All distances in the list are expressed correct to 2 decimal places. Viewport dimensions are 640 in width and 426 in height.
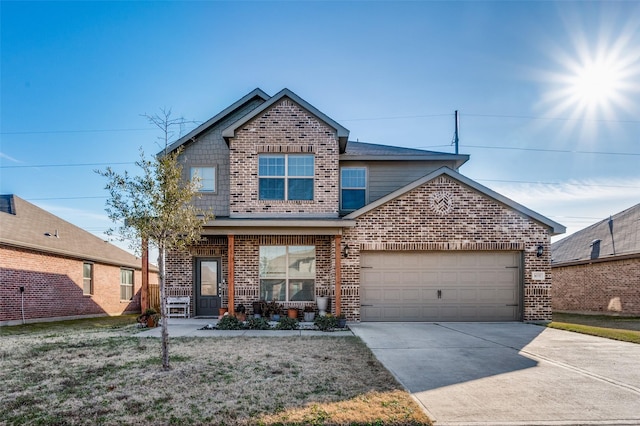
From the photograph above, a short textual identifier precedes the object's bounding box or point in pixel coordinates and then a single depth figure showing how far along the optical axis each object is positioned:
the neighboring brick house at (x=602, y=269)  15.78
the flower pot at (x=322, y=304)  12.29
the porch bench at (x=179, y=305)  13.41
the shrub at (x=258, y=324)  11.04
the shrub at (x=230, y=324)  10.99
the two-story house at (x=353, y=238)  12.27
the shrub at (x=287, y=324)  11.03
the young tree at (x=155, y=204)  6.54
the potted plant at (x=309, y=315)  12.07
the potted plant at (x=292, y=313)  12.33
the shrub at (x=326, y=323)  10.77
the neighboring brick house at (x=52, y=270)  13.87
